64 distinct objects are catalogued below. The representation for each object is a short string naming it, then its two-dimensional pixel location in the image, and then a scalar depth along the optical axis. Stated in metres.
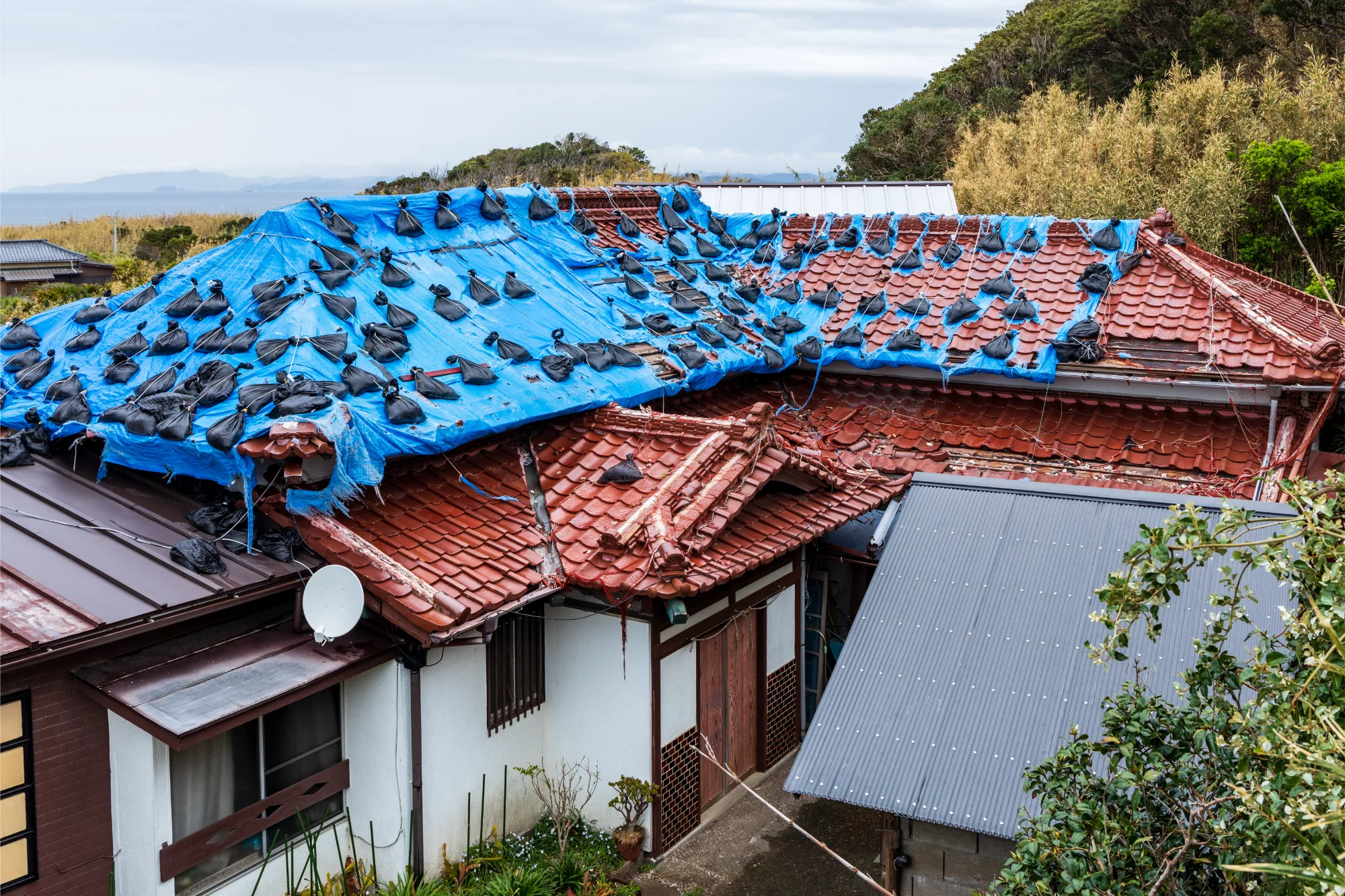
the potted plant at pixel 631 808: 10.08
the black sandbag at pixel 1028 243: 15.12
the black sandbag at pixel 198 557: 8.51
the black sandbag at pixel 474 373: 10.65
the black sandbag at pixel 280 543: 9.03
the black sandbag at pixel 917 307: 14.65
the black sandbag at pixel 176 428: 8.95
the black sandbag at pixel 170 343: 10.47
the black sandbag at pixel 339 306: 10.55
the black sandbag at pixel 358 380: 9.75
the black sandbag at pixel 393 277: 11.52
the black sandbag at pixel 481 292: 12.10
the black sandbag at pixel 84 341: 11.27
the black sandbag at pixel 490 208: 13.38
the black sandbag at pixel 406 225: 12.30
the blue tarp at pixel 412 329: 9.30
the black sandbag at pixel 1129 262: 14.33
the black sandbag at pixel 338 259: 11.20
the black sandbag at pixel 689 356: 12.98
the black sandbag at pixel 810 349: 14.66
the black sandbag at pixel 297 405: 8.95
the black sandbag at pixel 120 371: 10.32
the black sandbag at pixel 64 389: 10.27
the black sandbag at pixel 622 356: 12.11
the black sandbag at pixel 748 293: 15.56
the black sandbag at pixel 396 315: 10.94
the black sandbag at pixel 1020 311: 14.02
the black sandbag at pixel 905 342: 14.06
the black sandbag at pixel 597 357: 11.93
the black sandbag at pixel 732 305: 14.95
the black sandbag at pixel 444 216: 12.84
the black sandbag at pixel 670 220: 16.47
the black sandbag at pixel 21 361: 11.55
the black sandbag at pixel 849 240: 16.41
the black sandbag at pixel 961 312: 14.29
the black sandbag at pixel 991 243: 15.26
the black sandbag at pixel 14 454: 9.78
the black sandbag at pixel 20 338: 11.88
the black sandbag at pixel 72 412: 9.78
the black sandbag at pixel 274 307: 10.36
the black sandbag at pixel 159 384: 9.87
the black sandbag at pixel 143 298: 11.55
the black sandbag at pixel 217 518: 9.08
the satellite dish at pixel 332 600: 8.40
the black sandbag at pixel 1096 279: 14.15
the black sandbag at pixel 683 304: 14.16
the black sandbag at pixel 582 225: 14.73
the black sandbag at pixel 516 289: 12.44
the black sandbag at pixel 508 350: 11.32
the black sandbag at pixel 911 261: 15.60
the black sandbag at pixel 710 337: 13.67
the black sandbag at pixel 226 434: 8.65
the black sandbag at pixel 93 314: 11.69
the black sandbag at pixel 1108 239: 14.72
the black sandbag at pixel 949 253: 15.42
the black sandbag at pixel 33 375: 11.03
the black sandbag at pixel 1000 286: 14.48
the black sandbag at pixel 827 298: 15.36
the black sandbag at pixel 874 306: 14.89
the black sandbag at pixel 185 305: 10.84
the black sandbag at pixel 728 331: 14.14
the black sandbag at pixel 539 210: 14.07
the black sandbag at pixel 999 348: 13.50
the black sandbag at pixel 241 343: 10.00
